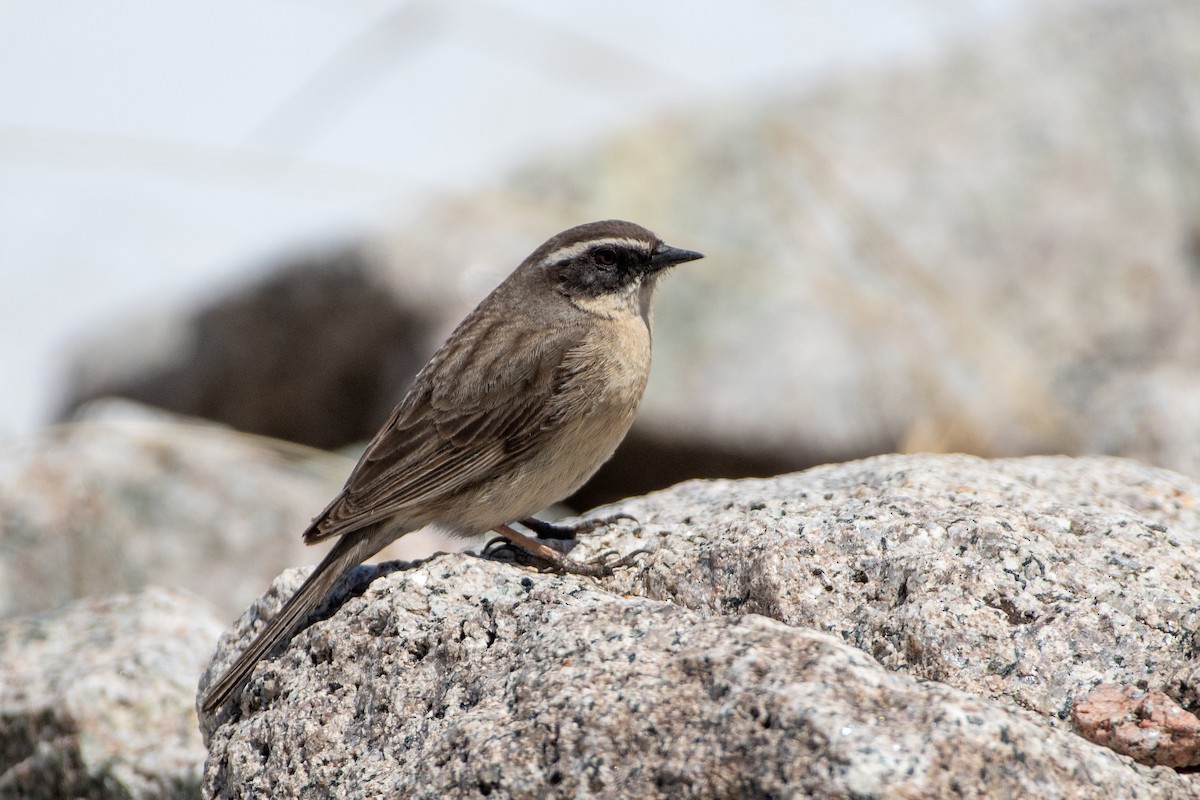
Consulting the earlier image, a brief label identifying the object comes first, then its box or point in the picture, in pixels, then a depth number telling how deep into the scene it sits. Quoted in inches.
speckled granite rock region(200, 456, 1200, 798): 225.5
